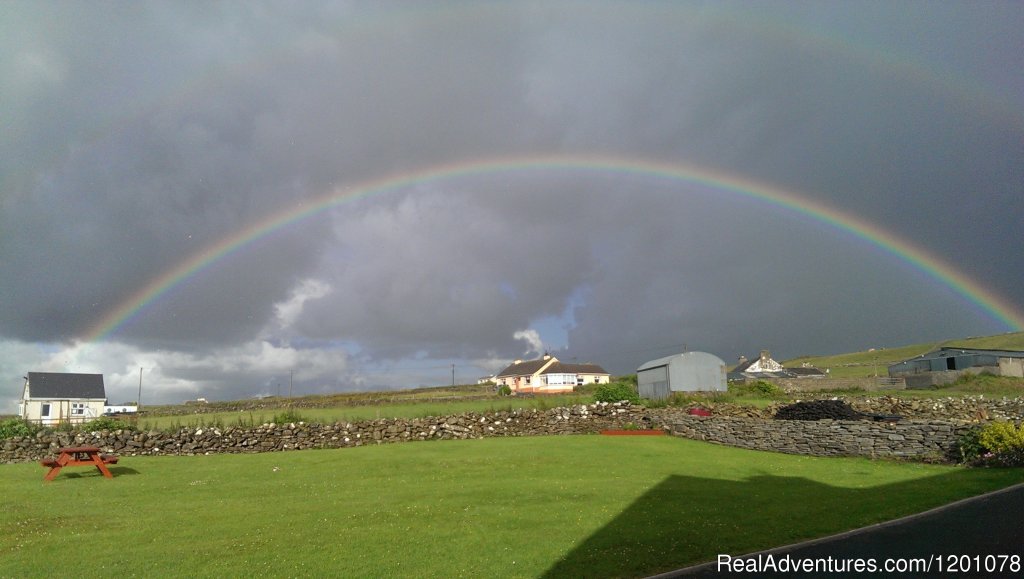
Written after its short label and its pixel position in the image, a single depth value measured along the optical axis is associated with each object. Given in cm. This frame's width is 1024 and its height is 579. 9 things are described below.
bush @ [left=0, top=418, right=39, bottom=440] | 2542
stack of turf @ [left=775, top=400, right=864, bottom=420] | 2417
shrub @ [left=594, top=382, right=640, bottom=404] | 3772
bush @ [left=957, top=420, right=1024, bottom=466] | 1476
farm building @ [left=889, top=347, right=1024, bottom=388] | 4806
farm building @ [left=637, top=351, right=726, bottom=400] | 4772
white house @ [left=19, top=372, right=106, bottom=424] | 5456
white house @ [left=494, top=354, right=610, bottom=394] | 8725
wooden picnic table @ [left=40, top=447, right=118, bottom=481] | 1627
